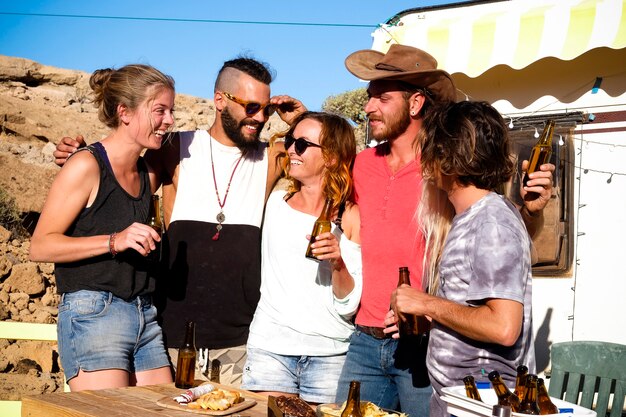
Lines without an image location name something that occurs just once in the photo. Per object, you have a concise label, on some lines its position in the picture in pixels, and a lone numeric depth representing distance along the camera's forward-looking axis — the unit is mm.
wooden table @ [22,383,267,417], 3297
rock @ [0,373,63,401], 9812
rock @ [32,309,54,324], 11797
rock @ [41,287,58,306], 12717
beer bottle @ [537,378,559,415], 2609
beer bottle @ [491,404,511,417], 2422
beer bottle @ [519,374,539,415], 2572
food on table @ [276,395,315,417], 3035
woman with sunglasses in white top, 4133
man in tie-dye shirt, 2939
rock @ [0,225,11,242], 13919
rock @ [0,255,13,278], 12758
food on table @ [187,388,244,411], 3375
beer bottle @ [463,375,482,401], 2750
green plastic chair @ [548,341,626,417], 4547
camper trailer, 7027
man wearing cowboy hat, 4012
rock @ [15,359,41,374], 10711
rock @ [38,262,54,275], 13798
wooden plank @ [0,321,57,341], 5051
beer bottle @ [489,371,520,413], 2688
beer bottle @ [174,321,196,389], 3857
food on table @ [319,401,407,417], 3010
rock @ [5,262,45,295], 12727
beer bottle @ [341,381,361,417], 2918
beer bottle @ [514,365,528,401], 2711
